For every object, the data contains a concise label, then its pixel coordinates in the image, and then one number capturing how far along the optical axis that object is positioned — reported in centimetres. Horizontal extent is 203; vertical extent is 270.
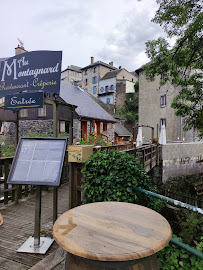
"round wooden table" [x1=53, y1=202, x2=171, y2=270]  118
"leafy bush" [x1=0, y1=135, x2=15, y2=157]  715
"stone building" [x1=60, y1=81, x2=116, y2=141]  1672
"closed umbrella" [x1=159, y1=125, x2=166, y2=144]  1396
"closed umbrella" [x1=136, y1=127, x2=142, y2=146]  1405
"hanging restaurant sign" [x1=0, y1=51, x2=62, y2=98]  375
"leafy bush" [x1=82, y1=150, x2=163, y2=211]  266
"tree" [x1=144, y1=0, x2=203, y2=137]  627
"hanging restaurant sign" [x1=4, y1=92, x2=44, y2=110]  360
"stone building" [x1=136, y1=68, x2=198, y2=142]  2102
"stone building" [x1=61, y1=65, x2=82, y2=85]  5406
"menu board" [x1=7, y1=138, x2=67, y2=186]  247
